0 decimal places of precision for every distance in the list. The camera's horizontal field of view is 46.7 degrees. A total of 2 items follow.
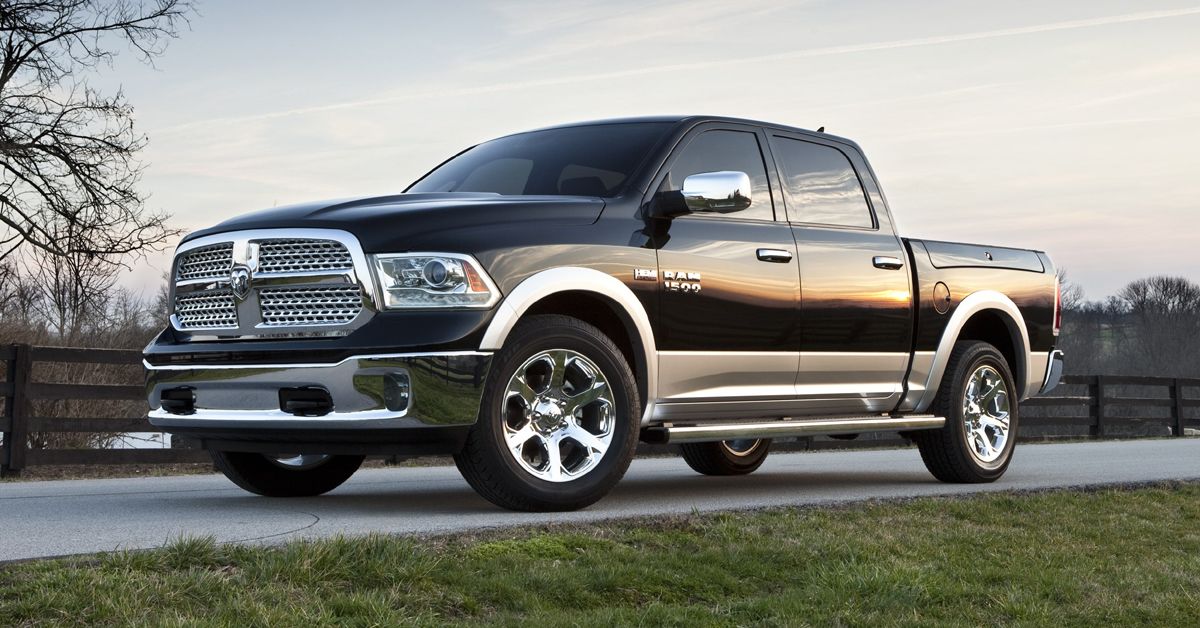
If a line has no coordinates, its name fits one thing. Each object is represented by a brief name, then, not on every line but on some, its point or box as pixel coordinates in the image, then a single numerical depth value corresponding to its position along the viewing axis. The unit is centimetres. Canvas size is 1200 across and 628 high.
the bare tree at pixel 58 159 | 2309
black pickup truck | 634
